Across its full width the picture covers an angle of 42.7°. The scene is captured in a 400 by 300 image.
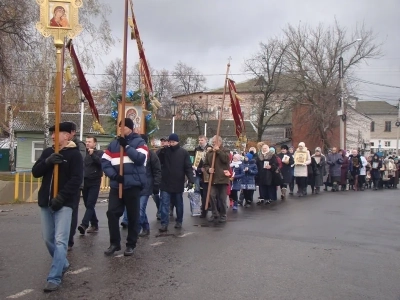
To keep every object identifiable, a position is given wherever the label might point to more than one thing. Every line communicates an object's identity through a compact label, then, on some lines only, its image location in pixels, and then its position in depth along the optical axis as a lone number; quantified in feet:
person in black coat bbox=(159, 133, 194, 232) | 31.83
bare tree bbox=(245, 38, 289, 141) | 169.27
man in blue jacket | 24.00
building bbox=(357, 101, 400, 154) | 315.58
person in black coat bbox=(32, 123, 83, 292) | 19.08
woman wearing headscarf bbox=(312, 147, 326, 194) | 64.57
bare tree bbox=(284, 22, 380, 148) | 156.66
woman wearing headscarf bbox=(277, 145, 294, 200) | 56.34
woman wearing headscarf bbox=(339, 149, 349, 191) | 70.44
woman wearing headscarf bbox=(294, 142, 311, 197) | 59.98
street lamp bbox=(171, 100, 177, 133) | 103.24
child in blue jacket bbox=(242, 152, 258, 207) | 47.50
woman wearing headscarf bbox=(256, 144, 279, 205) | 50.62
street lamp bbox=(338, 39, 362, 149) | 117.70
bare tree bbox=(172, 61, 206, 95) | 216.54
